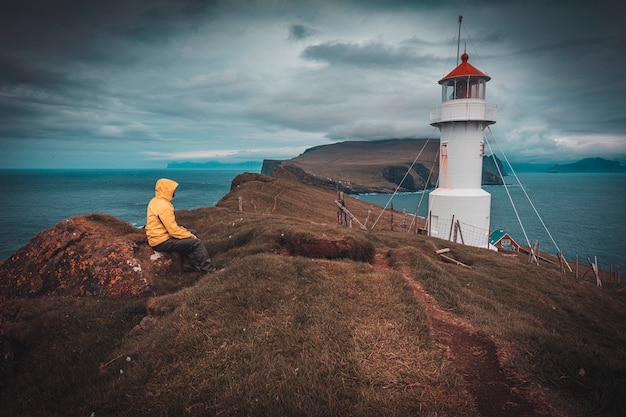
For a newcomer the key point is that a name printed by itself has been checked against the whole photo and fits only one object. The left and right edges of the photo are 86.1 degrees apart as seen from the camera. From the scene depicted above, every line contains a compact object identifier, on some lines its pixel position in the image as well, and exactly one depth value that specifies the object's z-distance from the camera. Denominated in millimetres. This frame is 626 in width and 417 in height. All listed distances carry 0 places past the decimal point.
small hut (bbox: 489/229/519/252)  44531
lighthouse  27391
